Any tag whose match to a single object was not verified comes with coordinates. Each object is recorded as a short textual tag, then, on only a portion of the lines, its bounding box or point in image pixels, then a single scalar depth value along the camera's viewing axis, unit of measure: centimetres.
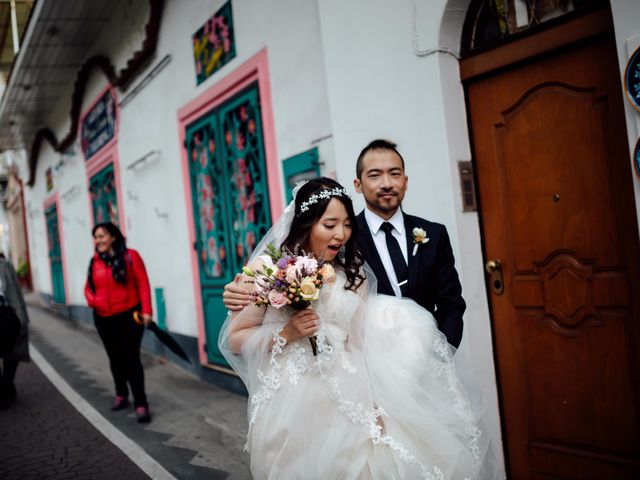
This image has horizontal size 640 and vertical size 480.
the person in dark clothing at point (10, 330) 612
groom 272
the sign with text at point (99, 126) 976
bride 210
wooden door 302
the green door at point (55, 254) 1578
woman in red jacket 531
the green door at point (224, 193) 578
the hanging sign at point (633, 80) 263
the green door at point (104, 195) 1028
